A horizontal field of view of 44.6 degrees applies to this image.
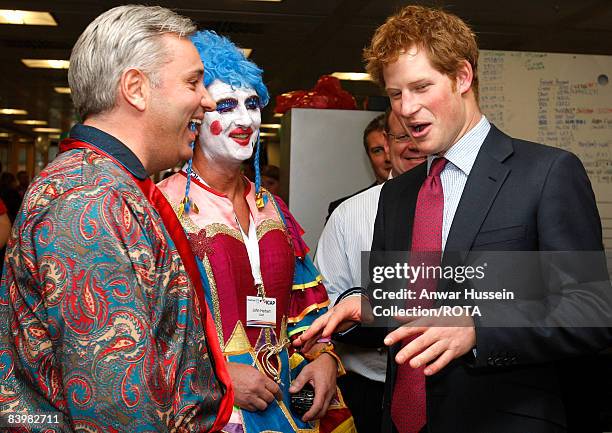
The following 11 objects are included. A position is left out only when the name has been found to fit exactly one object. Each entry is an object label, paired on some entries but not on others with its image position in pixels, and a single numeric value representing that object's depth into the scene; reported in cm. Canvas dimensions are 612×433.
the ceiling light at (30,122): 1655
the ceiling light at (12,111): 1452
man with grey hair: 122
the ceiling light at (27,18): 688
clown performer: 207
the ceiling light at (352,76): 953
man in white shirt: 266
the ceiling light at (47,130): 1853
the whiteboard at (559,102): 436
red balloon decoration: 397
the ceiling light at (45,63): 938
